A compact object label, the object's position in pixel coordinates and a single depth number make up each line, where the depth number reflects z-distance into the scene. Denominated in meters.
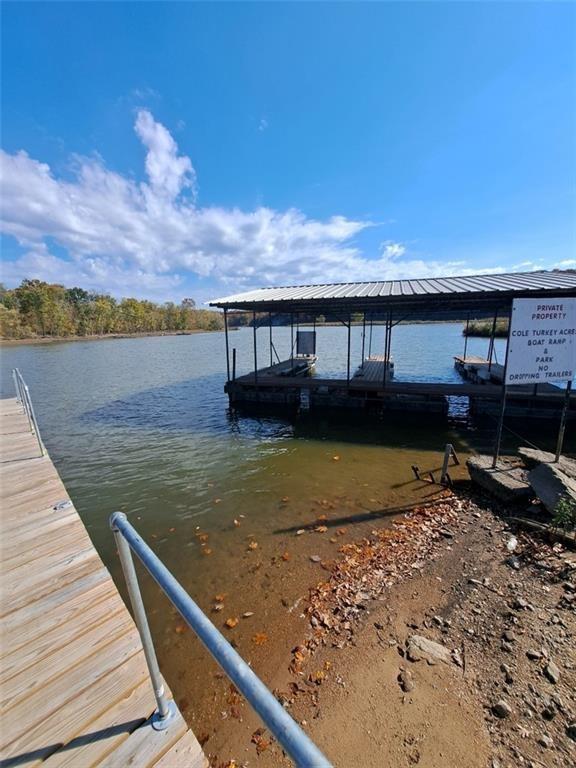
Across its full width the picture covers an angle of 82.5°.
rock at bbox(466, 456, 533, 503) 5.32
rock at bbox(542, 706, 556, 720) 2.32
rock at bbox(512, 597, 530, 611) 3.26
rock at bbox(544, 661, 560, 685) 2.55
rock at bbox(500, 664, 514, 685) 2.59
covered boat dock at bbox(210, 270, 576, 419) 9.89
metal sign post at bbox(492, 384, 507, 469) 6.07
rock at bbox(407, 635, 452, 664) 2.88
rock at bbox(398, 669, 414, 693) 2.65
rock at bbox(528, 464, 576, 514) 4.58
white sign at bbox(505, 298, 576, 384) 5.66
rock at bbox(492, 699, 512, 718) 2.37
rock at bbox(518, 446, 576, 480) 5.54
